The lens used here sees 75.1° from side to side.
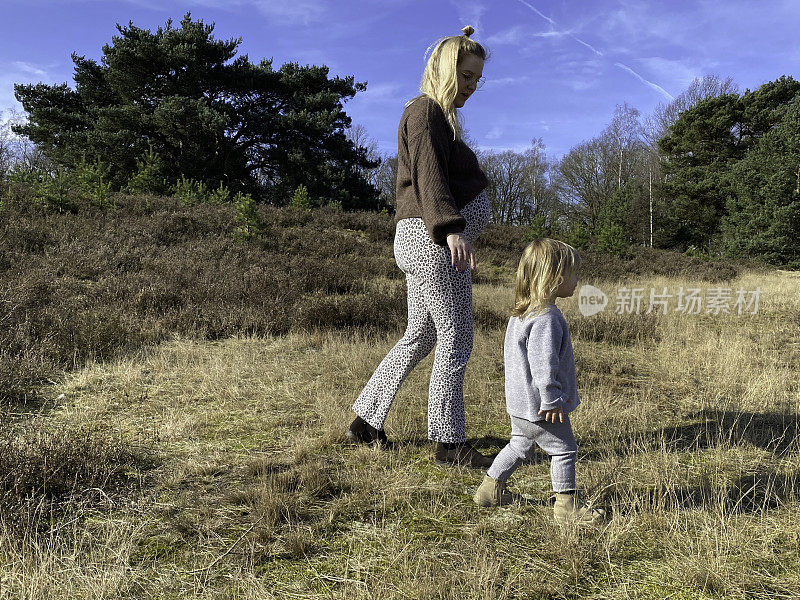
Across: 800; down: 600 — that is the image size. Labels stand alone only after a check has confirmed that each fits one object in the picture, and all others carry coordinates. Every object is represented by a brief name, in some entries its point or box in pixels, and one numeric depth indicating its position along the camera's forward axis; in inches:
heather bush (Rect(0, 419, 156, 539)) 79.6
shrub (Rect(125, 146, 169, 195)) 557.9
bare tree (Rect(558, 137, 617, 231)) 1496.1
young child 78.3
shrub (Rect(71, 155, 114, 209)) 411.2
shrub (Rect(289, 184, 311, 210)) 550.3
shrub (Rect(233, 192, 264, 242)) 384.5
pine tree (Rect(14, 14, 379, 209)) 747.4
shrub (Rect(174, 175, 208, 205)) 492.5
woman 91.1
